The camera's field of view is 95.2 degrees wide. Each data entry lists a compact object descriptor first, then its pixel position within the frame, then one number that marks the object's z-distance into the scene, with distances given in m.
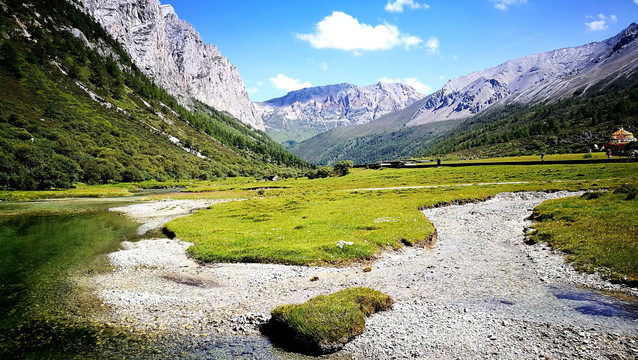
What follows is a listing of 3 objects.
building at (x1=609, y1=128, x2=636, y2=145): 125.13
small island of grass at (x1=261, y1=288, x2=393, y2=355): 12.91
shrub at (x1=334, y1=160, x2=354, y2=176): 149.75
